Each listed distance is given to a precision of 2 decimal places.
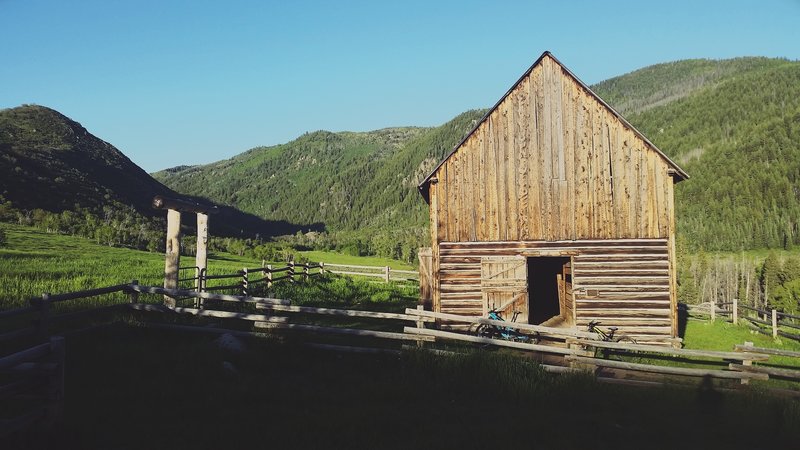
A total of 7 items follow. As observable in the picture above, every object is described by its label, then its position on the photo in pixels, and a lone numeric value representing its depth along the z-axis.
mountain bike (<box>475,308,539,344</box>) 15.05
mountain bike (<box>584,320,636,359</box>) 15.24
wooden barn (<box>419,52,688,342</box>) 16.39
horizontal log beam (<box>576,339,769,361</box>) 10.61
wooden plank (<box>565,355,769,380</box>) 10.51
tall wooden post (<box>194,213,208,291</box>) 16.91
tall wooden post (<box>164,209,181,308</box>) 15.02
